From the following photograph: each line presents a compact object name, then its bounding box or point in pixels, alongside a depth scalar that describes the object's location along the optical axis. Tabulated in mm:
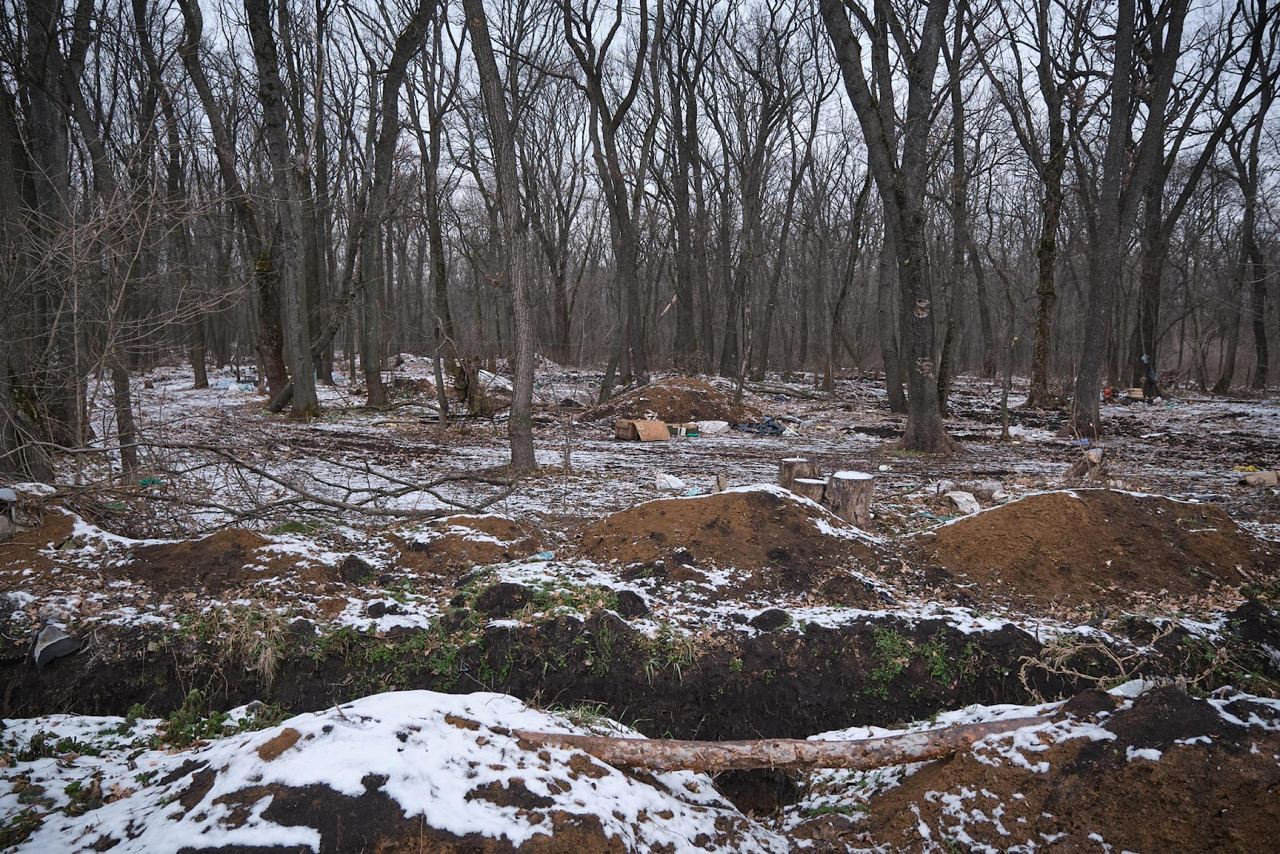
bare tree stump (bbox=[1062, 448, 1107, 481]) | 7453
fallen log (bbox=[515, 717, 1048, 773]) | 2566
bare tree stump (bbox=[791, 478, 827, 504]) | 6285
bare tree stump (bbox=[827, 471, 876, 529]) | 6031
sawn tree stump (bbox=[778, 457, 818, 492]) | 6730
